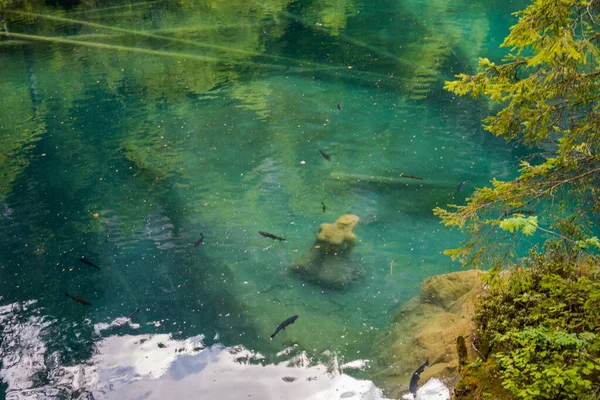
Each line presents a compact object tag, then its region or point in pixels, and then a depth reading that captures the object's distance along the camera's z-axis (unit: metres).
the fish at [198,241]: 10.12
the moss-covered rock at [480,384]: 4.97
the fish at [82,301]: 8.69
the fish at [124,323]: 8.20
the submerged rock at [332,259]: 9.19
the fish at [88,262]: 9.50
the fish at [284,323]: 7.93
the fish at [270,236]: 10.21
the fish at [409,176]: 11.95
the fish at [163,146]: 13.98
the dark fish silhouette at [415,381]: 6.45
